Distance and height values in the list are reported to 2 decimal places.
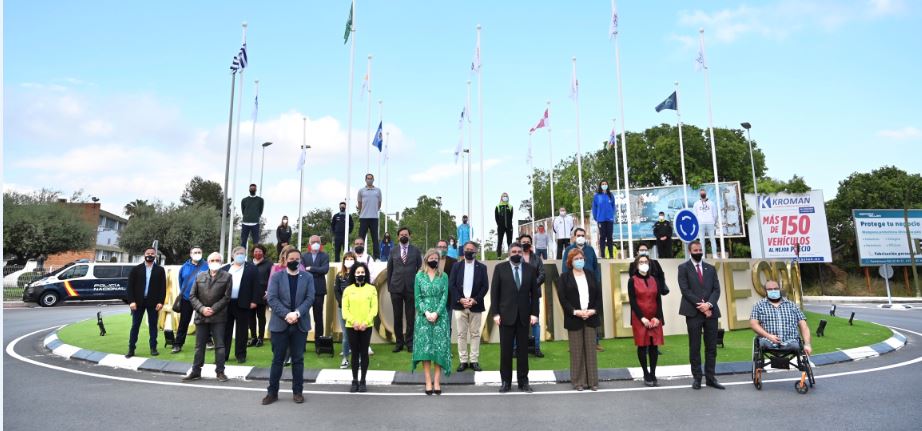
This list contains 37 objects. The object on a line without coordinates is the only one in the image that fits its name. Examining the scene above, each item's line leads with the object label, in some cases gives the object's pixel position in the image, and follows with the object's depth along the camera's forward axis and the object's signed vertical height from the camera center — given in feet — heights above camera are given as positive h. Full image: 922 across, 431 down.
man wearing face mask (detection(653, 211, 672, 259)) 47.91 +3.16
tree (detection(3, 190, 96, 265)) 120.26 +10.53
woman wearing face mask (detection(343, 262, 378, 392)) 24.85 -1.92
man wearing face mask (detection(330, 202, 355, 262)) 49.49 +4.46
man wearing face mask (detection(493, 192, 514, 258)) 50.57 +5.36
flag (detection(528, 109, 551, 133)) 73.46 +20.89
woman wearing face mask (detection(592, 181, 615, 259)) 45.93 +5.26
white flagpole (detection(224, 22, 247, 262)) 60.93 +13.86
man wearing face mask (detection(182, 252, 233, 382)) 27.22 -1.88
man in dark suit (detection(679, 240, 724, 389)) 25.34 -1.79
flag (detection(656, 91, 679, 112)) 61.11 +19.45
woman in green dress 24.77 -2.44
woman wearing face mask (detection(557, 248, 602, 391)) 25.49 -2.15
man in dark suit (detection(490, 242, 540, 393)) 25.75 -1.56
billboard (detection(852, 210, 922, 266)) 123.85 +7.94
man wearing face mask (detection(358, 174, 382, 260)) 43.24 +5.29
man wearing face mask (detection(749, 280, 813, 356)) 24.32 -2.44
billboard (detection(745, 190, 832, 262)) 125.08 +10.66
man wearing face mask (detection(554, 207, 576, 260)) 52.21 +4.27
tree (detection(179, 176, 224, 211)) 230.48 +35.76
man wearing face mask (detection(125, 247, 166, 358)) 33.19 -1.20
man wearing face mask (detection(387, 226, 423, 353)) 32.07 -0.17
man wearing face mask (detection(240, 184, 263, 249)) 47.44 +5.59
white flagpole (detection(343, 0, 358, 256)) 51.56 +11.47
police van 81.56 -1.57
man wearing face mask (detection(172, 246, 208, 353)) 33.78 -0.81
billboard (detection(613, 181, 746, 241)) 126.52 +16.22
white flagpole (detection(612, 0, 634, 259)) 52.31 +17.36
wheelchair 23.66 -4.21
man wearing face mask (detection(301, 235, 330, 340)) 32.60 +0.11
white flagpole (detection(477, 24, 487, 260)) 58.59 +18.94
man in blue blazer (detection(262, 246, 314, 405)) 23.06 -1.98
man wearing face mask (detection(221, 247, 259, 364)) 30.30 -1.54
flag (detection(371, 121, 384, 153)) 64.16 +16.24
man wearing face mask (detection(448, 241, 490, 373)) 27.38 -1.11
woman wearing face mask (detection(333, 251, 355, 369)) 27.70 -0.50
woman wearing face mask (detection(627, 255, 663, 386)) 25.86 -2.05
